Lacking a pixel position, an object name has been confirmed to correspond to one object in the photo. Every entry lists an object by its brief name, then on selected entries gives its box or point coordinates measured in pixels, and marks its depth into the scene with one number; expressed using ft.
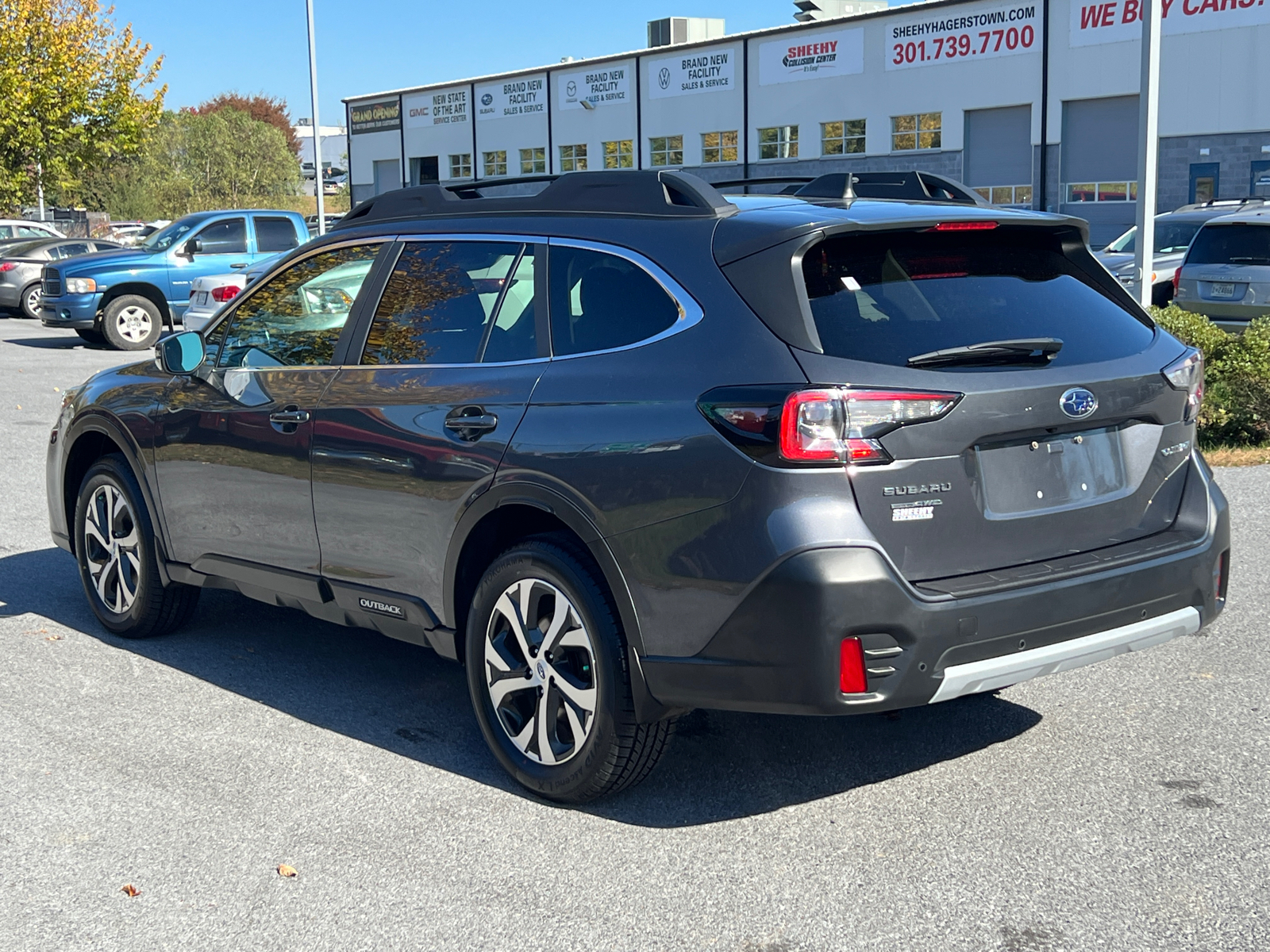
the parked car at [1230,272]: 47.11
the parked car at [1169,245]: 57.21
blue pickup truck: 66.85
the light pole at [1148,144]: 36.01
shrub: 33.04
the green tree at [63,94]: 118.11
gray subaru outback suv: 11.80
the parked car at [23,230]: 100.27
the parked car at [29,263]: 86.43
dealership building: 122.11
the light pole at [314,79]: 102.22
